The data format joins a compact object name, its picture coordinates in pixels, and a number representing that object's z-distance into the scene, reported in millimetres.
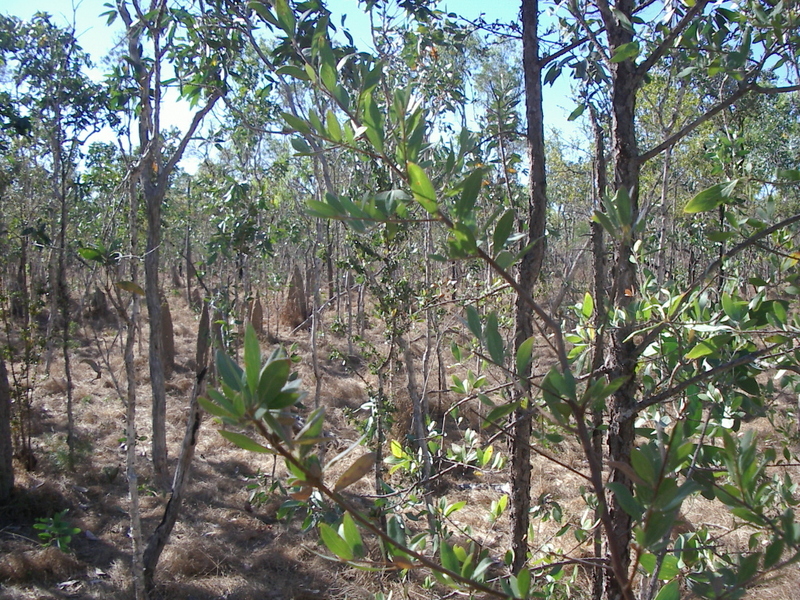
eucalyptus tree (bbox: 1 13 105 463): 5352
